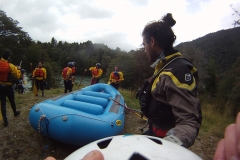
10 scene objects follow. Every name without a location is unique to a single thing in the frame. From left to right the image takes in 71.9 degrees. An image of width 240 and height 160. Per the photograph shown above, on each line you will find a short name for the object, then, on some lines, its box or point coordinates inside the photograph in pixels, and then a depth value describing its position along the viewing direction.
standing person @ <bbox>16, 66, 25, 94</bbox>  9.63
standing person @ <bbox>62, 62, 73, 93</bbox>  8.49
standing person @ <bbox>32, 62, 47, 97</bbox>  7.81
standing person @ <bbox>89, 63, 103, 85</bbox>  9.92
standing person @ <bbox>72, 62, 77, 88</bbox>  9.45
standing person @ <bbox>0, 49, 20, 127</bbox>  4.17
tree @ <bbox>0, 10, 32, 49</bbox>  24.46
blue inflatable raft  3.11
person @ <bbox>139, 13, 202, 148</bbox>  1.06
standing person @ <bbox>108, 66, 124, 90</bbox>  9.24
